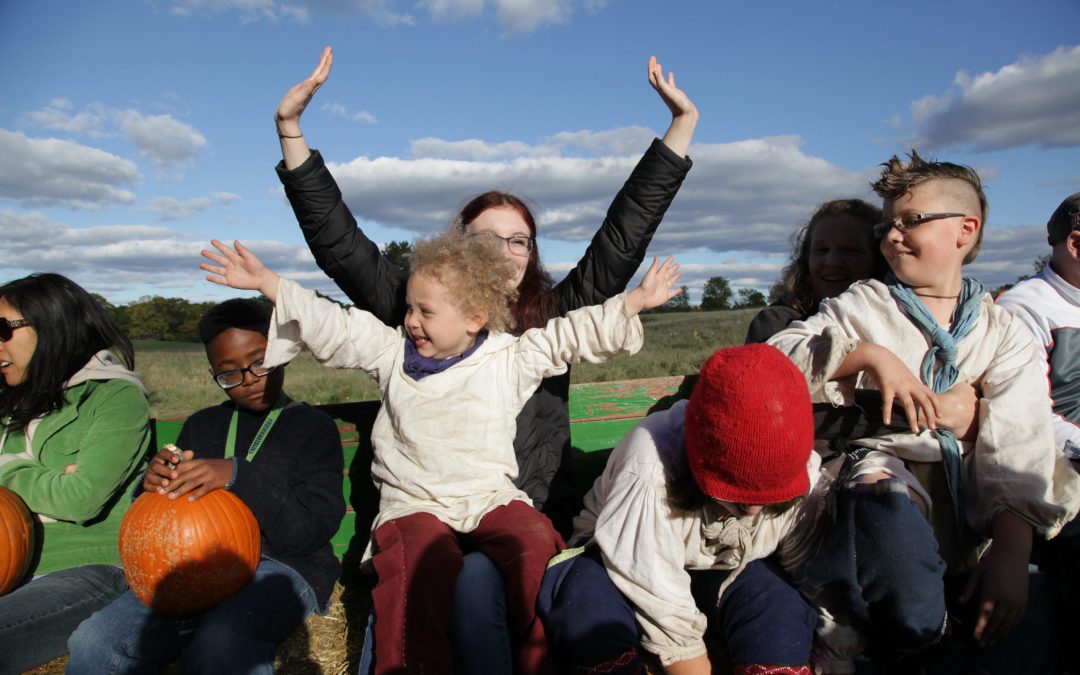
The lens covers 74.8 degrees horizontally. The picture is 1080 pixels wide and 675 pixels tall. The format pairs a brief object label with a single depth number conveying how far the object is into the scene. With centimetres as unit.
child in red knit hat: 230
